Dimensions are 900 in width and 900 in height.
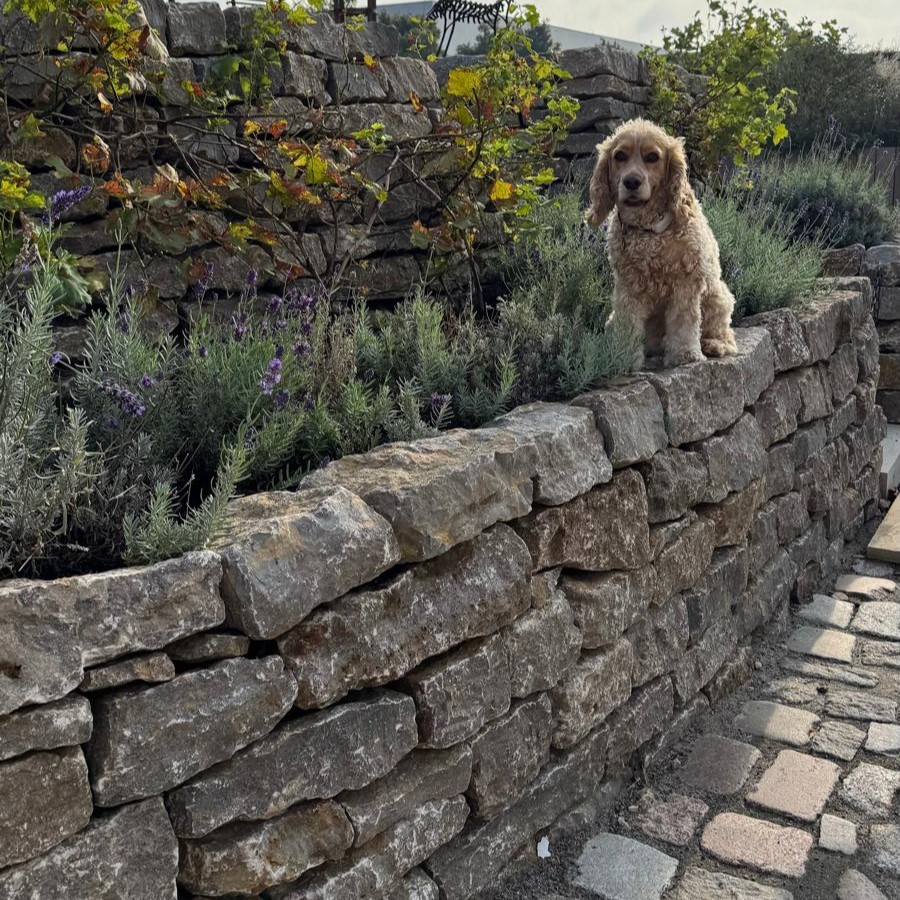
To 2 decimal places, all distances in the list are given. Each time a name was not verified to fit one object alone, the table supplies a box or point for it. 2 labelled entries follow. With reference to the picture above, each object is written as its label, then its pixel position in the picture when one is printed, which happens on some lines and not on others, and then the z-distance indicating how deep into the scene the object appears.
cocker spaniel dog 4.11
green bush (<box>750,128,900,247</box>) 7.99
